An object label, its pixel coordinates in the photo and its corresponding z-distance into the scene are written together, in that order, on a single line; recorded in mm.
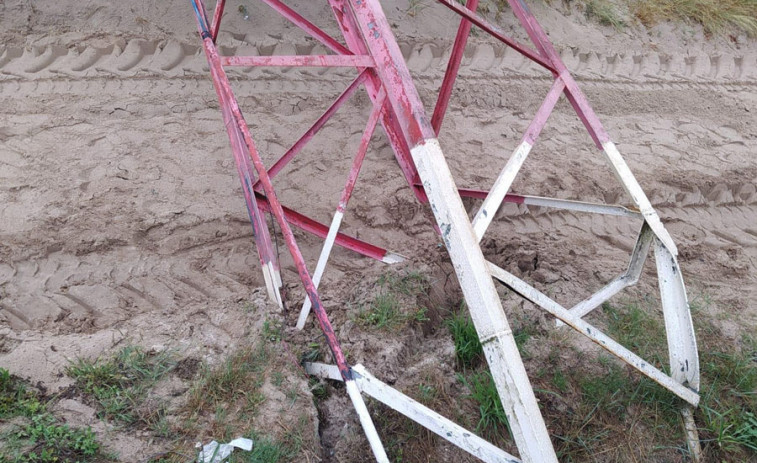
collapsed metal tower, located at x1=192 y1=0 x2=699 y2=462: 1899
